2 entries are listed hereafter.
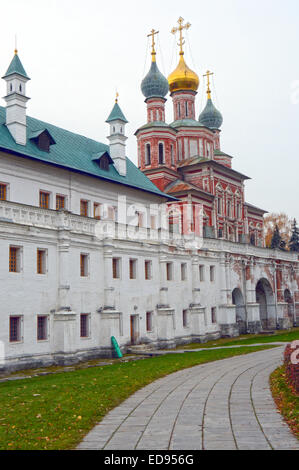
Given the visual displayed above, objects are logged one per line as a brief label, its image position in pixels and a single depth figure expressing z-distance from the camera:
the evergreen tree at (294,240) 76.24
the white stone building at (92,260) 23.86
